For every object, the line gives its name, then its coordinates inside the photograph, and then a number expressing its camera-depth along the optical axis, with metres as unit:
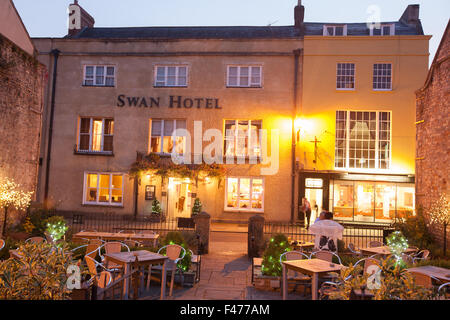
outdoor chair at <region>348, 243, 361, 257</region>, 10.82
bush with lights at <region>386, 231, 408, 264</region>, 7.79
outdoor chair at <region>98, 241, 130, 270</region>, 8.87
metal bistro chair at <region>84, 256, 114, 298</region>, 6.51
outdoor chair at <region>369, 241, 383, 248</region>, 11.32
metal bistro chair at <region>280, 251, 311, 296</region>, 8.25
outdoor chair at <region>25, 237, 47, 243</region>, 9.65
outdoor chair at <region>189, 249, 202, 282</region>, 9.03
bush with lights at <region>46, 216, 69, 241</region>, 9.25
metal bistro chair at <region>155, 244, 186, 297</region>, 8.67
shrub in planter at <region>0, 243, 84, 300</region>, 4.64
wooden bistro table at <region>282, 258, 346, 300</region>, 7.01
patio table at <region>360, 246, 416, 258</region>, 9.91
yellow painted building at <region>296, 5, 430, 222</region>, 19.91
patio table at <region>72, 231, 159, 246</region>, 11.64
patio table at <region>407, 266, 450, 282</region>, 7.07
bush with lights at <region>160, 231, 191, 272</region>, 8.91
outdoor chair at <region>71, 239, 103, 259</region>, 9.00
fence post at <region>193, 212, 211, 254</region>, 12.29
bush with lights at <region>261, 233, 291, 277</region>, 8.75
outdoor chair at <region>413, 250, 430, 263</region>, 9.74
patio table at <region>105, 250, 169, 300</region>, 7.36
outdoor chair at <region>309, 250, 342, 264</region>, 8.65
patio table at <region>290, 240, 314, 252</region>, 11.13
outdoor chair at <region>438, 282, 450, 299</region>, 5.57
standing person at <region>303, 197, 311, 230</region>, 18.77
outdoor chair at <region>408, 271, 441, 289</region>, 7.12
